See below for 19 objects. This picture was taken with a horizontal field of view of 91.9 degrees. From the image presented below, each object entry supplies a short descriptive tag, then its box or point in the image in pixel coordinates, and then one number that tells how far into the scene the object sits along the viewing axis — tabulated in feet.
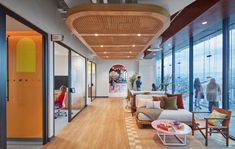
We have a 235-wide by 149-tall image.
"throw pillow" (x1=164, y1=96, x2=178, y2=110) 12.02
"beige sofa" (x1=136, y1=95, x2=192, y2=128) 10.94
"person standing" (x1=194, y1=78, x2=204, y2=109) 13.02
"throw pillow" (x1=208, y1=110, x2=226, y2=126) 8.70
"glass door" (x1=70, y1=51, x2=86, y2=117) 15.11
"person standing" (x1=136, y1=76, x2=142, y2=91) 23.29
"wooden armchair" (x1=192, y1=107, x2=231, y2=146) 8.28
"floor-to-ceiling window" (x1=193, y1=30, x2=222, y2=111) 10.70
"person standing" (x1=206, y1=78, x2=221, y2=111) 10.88
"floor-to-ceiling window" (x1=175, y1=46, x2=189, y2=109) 15.02
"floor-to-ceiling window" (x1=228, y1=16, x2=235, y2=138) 9.20
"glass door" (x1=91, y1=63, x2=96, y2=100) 25.50
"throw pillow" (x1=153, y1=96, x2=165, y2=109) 12.39
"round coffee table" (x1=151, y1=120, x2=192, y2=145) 8.20
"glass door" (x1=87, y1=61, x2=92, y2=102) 22.30
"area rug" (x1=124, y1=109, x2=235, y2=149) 8.27
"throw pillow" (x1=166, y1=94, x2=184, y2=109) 12.61
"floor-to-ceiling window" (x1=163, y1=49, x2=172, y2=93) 19.30
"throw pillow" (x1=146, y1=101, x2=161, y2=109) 11.89
